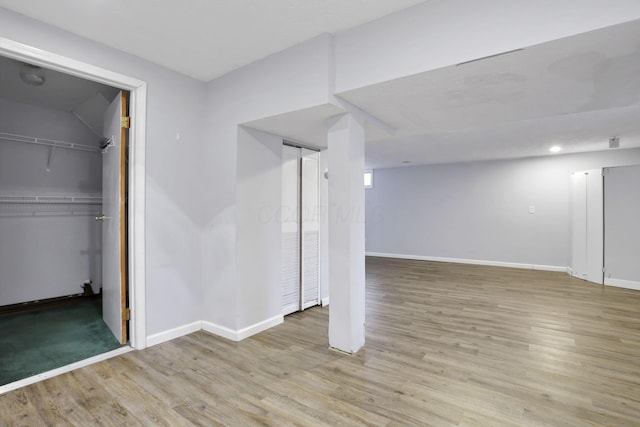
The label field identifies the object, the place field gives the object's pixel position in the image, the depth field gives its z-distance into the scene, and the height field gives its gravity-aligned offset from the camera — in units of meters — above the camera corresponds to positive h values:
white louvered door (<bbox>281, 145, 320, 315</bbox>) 3.60 -0.23
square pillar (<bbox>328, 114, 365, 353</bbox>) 2.63 -0.18
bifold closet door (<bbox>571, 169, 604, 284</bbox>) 5.25 -0.27
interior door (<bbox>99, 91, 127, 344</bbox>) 2.73 -0.10
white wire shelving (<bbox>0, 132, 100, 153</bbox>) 3.66 +0.86
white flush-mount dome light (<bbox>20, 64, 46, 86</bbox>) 2.84 +1.27
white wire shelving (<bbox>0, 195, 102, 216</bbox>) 3.71 +0.07
